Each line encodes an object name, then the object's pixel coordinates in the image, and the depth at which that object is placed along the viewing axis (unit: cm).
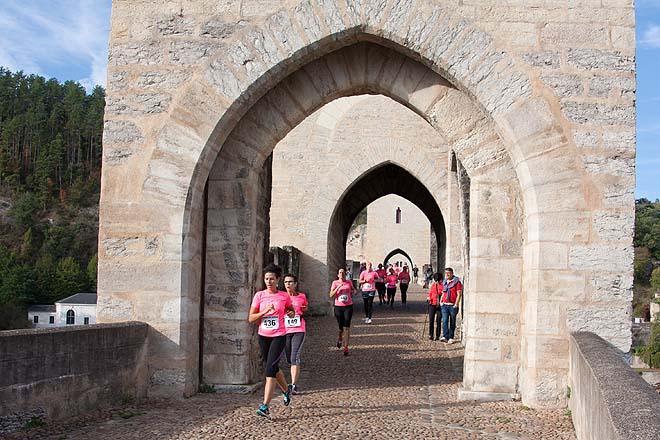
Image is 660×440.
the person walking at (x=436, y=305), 1090
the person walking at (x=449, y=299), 1009
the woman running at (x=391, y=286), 1873
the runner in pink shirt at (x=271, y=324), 547
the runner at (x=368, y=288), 1334
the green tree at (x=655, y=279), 4897
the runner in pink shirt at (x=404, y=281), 1973
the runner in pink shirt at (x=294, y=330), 617
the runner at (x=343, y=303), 944
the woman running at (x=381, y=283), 2027
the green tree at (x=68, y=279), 6259
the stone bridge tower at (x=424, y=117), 586
